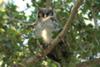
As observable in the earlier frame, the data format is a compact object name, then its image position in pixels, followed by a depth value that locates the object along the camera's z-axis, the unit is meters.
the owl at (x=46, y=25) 9.17
